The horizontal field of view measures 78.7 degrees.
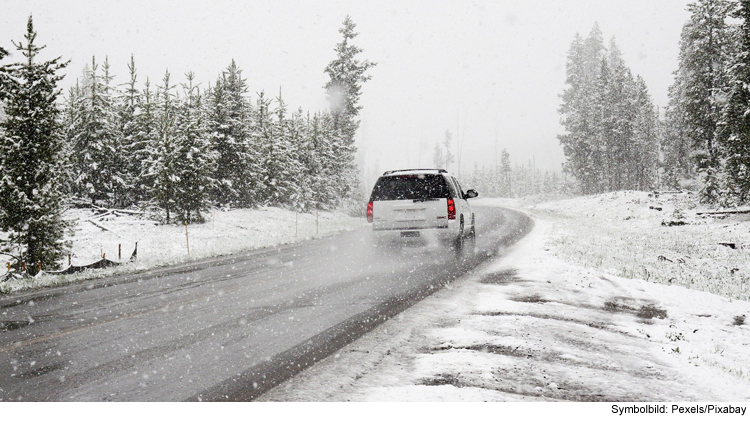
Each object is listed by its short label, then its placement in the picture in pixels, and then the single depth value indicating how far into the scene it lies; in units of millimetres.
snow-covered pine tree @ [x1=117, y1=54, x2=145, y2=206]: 28344
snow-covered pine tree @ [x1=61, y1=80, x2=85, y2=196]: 26484
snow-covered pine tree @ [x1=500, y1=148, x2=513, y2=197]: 95762
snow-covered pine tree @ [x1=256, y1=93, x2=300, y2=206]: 31344
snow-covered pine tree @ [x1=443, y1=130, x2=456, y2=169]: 109938
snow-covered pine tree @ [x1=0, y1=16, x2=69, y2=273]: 13602
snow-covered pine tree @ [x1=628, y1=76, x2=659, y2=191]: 50906
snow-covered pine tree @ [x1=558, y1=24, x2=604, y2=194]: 48375
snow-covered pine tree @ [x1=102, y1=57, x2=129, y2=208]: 27906
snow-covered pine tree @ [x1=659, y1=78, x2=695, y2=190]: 44719
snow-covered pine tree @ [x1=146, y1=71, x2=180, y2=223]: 22250
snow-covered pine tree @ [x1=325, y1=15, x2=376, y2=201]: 39875
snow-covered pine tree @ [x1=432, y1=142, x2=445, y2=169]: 108438
